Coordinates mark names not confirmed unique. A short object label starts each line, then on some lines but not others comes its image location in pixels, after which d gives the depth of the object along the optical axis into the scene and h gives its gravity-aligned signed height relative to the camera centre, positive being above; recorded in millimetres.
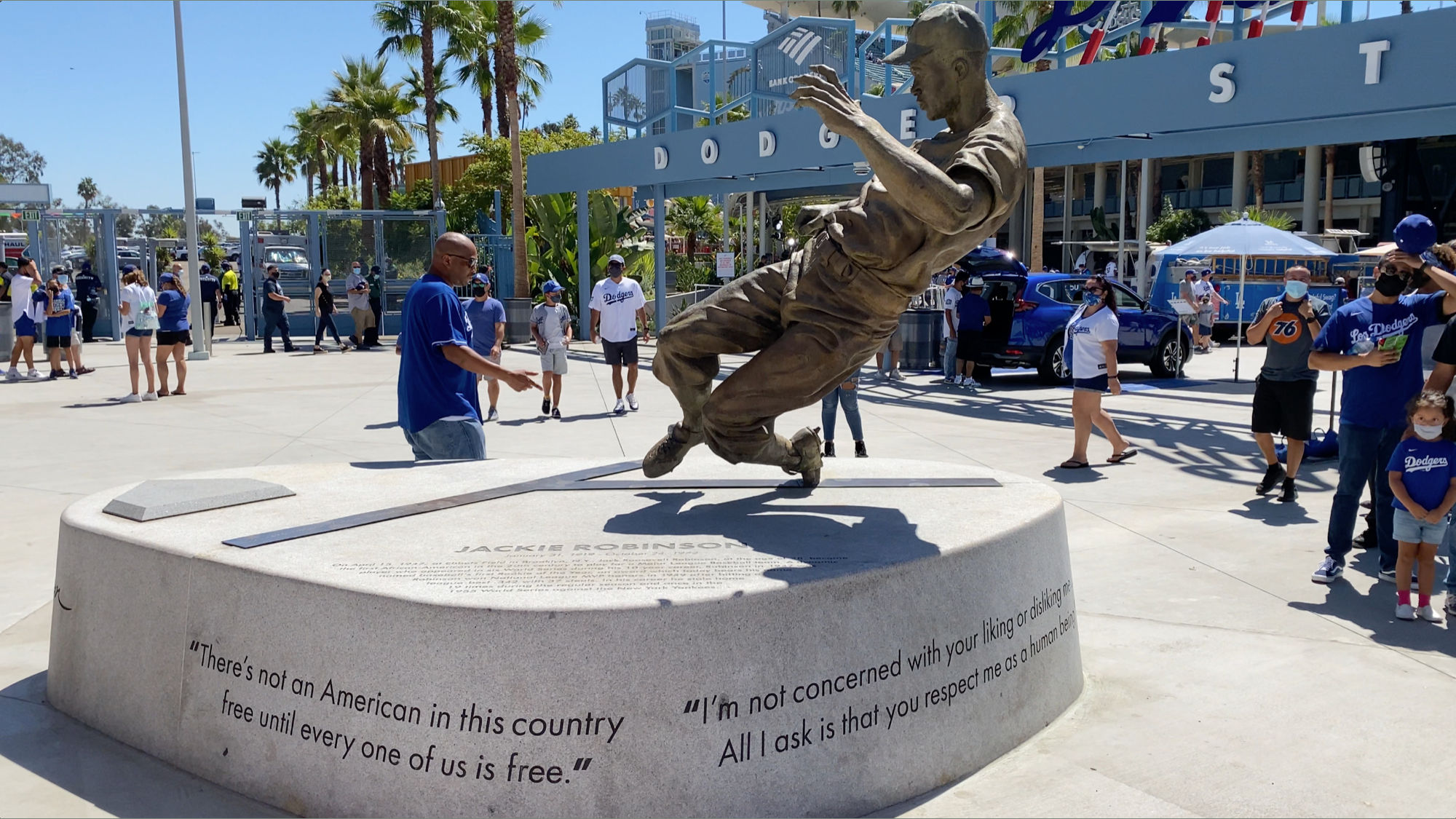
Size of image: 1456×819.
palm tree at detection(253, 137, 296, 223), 82312 +10470
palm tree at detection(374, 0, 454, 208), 33281 +8457
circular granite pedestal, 3055 -1059
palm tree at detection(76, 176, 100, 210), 100875 +10425
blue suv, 15680 -309
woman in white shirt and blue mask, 9023 -488
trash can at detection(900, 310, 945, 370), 17562 -561
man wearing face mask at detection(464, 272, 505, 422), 11359 -150
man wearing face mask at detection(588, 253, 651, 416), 12227 -93
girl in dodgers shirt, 4969 -833
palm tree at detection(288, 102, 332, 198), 53500 +8374
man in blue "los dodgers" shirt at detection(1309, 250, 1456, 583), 5570 -387
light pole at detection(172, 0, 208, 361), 19266 +1964
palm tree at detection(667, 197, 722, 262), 45906 +3584
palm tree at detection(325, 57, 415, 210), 40812 +7123
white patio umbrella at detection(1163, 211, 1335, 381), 14492 +791
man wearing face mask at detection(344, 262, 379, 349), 21922 -67
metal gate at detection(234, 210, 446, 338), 24094 +1194
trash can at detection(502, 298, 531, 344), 24766 -397
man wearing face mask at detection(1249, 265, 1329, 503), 7836 -546
